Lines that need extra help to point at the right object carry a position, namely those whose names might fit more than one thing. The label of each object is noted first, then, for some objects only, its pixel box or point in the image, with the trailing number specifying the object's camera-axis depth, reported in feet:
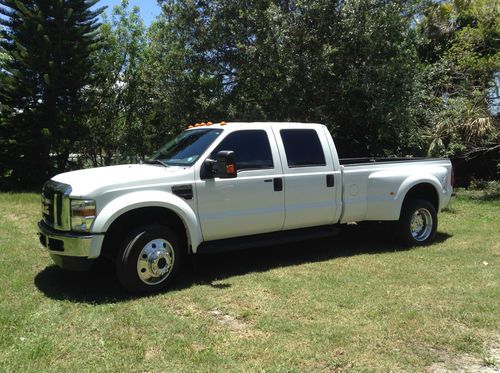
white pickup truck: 17.65
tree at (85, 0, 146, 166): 58.08
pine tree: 48.67
